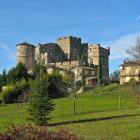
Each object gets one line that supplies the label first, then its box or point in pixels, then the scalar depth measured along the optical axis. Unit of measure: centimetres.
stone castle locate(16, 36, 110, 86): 14288
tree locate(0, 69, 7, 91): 9679
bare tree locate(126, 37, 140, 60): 8394
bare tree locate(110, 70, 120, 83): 14975
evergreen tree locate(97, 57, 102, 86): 10212
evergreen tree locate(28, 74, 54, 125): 3528
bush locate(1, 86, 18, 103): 7569
